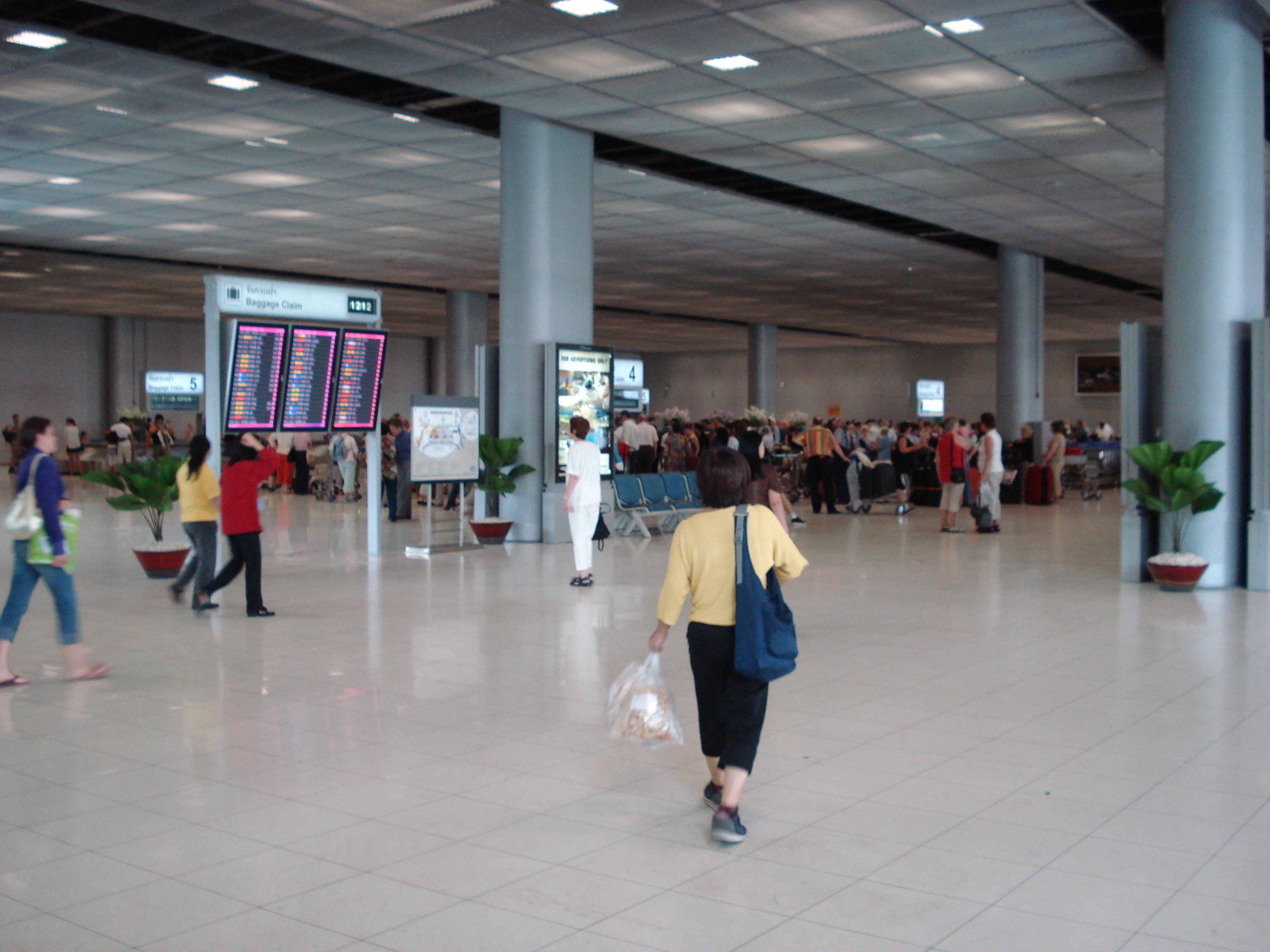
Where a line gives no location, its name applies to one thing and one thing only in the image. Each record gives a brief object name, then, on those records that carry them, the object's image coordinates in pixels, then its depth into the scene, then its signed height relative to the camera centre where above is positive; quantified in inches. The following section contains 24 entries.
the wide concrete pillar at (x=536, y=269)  563.2 +80.4
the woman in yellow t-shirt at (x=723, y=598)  165.5 -23.0
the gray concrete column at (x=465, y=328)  1203.2 +110.9
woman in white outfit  411.5 -19.1
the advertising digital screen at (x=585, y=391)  578.6 +21.8
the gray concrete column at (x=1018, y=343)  938.7 +71.8
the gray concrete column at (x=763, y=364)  1531.7 +92.3
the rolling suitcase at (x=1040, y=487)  901.8 -40.9
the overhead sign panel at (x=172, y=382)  1419.8 +65.4
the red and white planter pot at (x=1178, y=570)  412.2 -47.8
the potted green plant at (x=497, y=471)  556.7 -16.8
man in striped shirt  784.3 -16.2
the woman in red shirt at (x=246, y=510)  356.8 -22.2
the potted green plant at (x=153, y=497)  429.4 -21.9
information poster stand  533.6 -3.8
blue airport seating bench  623.2 -34.9
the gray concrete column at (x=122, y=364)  1499.8 +91.5
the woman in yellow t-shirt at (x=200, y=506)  362.9 -21.6
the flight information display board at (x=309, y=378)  461.4 +22.8
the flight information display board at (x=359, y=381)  489.1 +22.9
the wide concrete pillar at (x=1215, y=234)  417.4 +70.6
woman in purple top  257.8 -27.3
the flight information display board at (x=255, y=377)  437.7 +22.1
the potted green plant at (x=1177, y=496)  413.1 -22.4
